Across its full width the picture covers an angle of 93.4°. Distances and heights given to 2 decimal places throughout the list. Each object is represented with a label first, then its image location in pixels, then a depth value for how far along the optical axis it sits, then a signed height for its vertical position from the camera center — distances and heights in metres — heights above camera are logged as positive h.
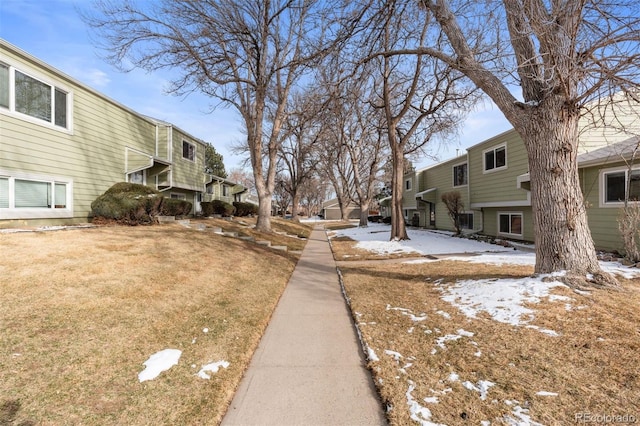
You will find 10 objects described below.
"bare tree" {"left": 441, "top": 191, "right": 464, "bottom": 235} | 16.28 +0.45
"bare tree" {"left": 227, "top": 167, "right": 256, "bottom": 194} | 64.47 +8.51
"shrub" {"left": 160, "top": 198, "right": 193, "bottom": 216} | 13.03 +0.27
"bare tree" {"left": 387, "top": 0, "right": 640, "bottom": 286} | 4.16 +1.87
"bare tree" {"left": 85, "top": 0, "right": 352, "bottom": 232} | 11.32 +6.65
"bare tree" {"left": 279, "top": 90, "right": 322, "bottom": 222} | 28.33 +5.73
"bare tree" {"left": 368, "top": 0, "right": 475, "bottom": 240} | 13.50 +5.45
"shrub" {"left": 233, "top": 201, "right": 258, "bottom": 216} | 26.38 +0.41
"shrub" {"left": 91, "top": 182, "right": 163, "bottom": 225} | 10.03 +0.27
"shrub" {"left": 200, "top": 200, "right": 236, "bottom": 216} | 19.12 +0.34
